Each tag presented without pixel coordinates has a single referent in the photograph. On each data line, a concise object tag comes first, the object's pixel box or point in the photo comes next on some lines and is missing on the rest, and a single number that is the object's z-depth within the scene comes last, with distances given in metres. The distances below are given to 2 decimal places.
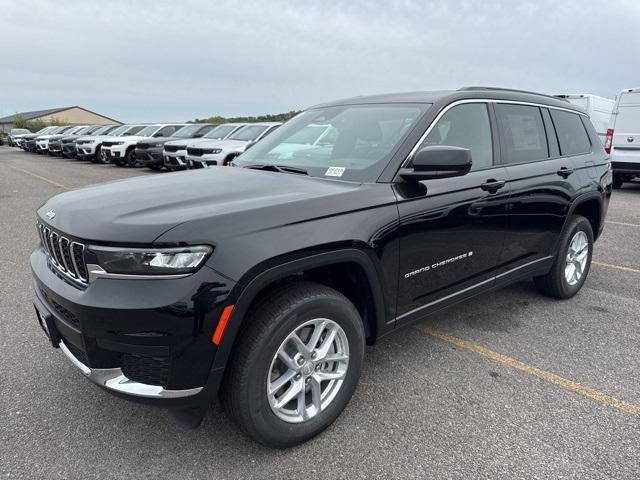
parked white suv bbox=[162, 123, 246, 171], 14.07
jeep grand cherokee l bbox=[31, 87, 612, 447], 2.03
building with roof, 79.38
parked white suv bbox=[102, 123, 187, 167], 18.34
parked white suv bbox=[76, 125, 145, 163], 19.94
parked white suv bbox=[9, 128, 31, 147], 40.27
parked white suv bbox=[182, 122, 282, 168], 12.29
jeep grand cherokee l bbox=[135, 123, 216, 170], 16.09
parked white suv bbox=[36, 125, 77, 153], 27.19
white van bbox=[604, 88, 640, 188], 11.57
